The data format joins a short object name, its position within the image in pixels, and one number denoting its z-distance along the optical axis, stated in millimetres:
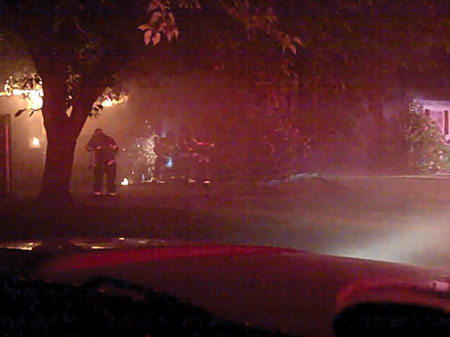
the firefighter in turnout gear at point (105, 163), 16688
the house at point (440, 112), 25289
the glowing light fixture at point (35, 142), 19703
